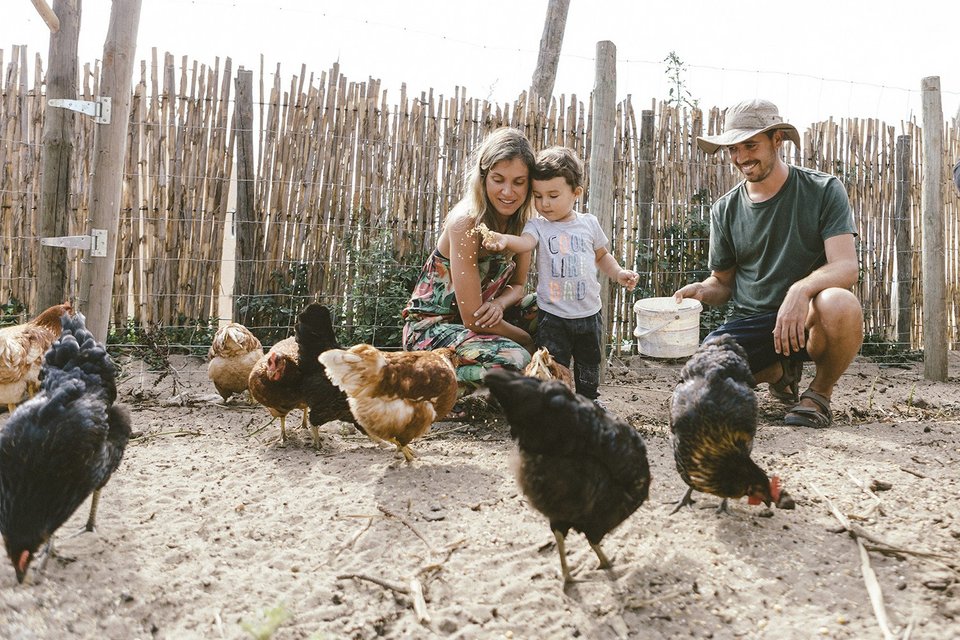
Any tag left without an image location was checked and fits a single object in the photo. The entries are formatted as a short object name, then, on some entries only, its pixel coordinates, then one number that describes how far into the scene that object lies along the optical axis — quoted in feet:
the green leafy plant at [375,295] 21.43
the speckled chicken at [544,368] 12.28
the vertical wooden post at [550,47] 30.22
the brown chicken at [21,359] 13.42
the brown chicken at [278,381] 12.94
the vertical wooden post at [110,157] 14.47
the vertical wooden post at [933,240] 20.84
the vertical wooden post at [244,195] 20.70
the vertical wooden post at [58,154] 16.88
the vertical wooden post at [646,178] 22.94
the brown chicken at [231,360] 15.92
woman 14.29
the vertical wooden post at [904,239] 24.63
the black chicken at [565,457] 7.64
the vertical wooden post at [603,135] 18.63
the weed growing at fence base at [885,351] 24.71
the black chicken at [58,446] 7.65
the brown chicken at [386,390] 11.68
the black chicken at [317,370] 12.82
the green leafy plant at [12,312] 20.02
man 14.24
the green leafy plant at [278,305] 21.11
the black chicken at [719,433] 9.27
